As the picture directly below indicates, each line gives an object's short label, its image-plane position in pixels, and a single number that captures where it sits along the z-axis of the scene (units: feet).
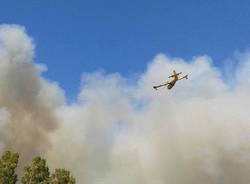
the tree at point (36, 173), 321.28
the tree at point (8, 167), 314.14
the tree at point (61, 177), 319.47
